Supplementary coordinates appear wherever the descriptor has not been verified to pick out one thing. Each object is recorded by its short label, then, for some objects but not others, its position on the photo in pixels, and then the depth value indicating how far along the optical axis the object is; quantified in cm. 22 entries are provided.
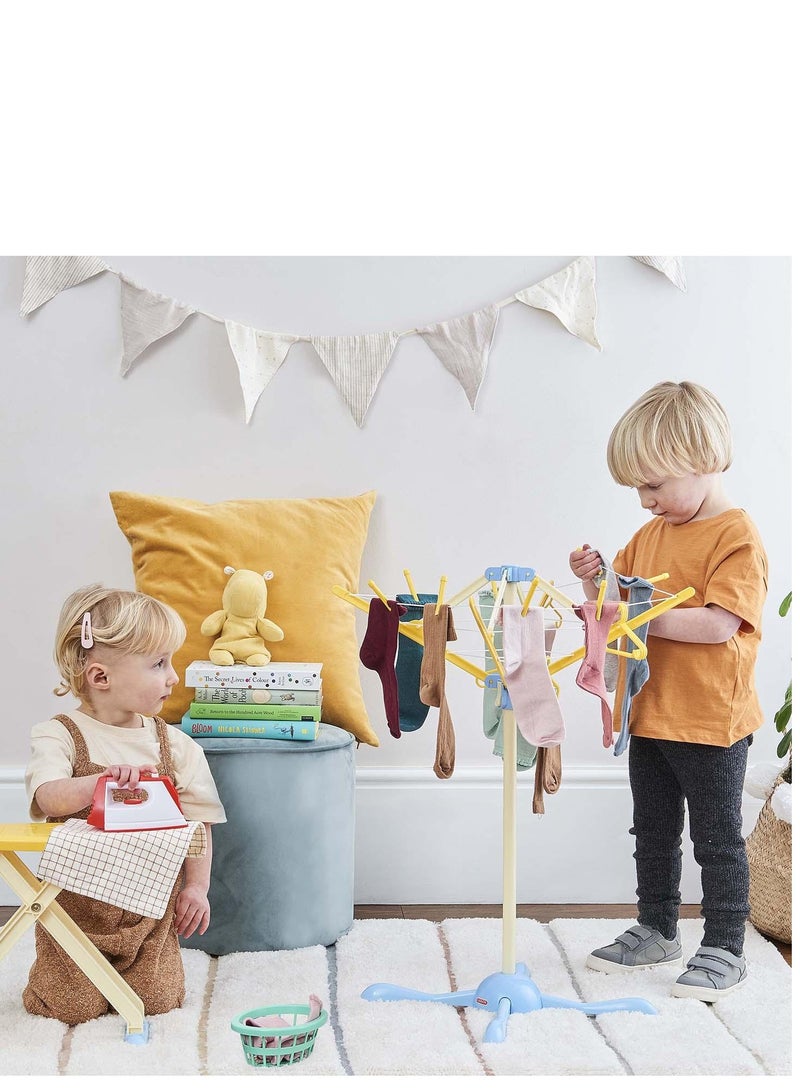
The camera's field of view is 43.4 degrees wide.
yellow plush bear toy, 205
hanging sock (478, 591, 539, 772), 167
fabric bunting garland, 227
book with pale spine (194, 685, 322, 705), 197
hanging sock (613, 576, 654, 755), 171
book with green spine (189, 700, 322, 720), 196
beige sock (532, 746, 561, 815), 161
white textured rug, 145
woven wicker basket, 199
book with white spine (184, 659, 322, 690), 198
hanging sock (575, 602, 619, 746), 157
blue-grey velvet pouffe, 188
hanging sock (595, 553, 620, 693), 176
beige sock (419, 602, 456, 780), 153
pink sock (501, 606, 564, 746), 153
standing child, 174
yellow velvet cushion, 212
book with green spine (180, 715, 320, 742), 193
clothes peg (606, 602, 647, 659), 161
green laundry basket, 143
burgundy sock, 164
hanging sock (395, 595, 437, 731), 168
